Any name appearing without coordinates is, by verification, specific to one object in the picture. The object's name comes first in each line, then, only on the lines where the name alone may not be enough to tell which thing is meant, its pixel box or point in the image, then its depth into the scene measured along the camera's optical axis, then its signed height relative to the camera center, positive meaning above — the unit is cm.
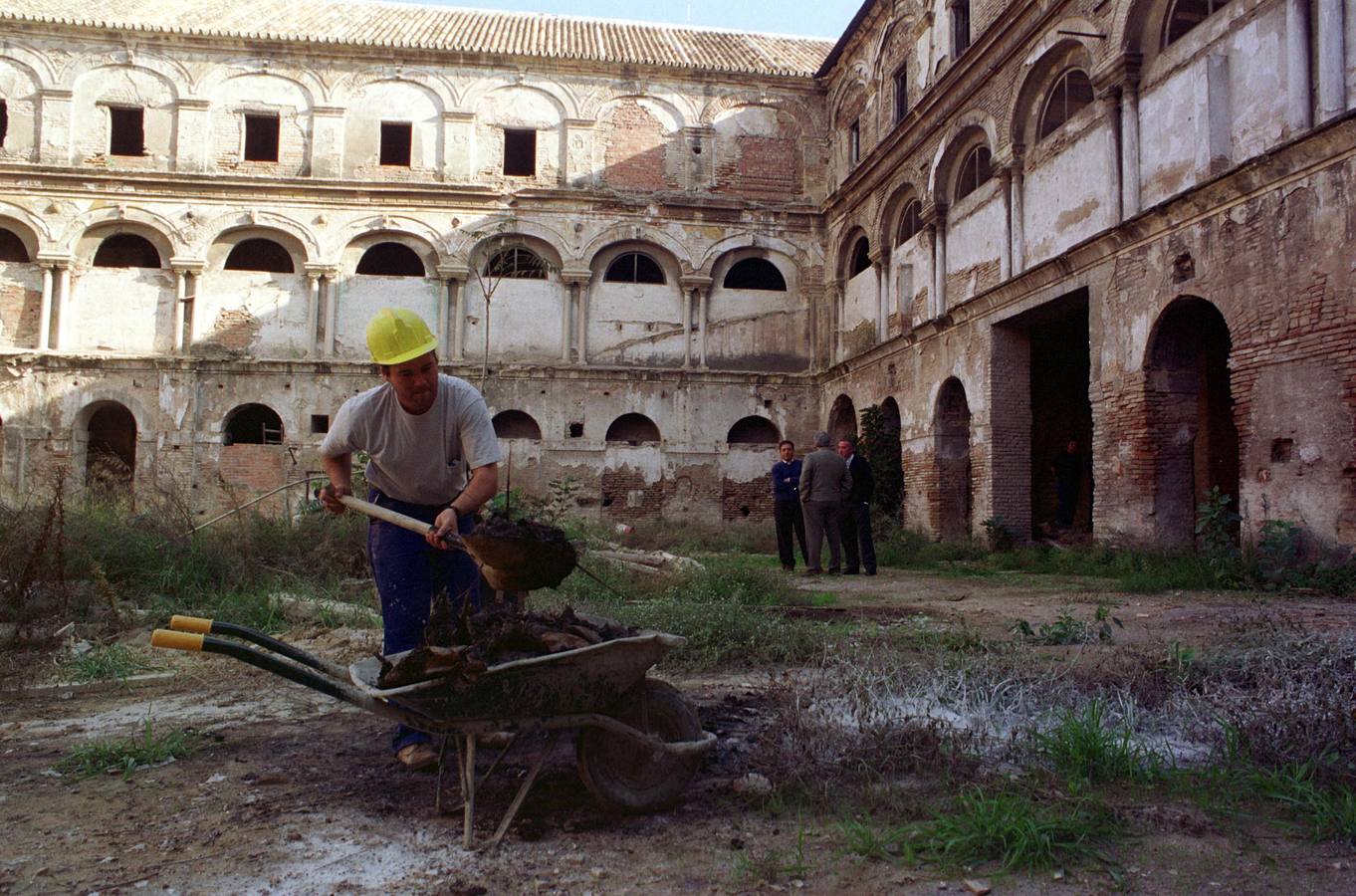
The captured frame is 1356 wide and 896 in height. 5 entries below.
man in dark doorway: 1547 +16
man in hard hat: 375 +10
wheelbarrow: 280 -73
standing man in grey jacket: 1109 -1
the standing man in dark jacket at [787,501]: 1203 -15
